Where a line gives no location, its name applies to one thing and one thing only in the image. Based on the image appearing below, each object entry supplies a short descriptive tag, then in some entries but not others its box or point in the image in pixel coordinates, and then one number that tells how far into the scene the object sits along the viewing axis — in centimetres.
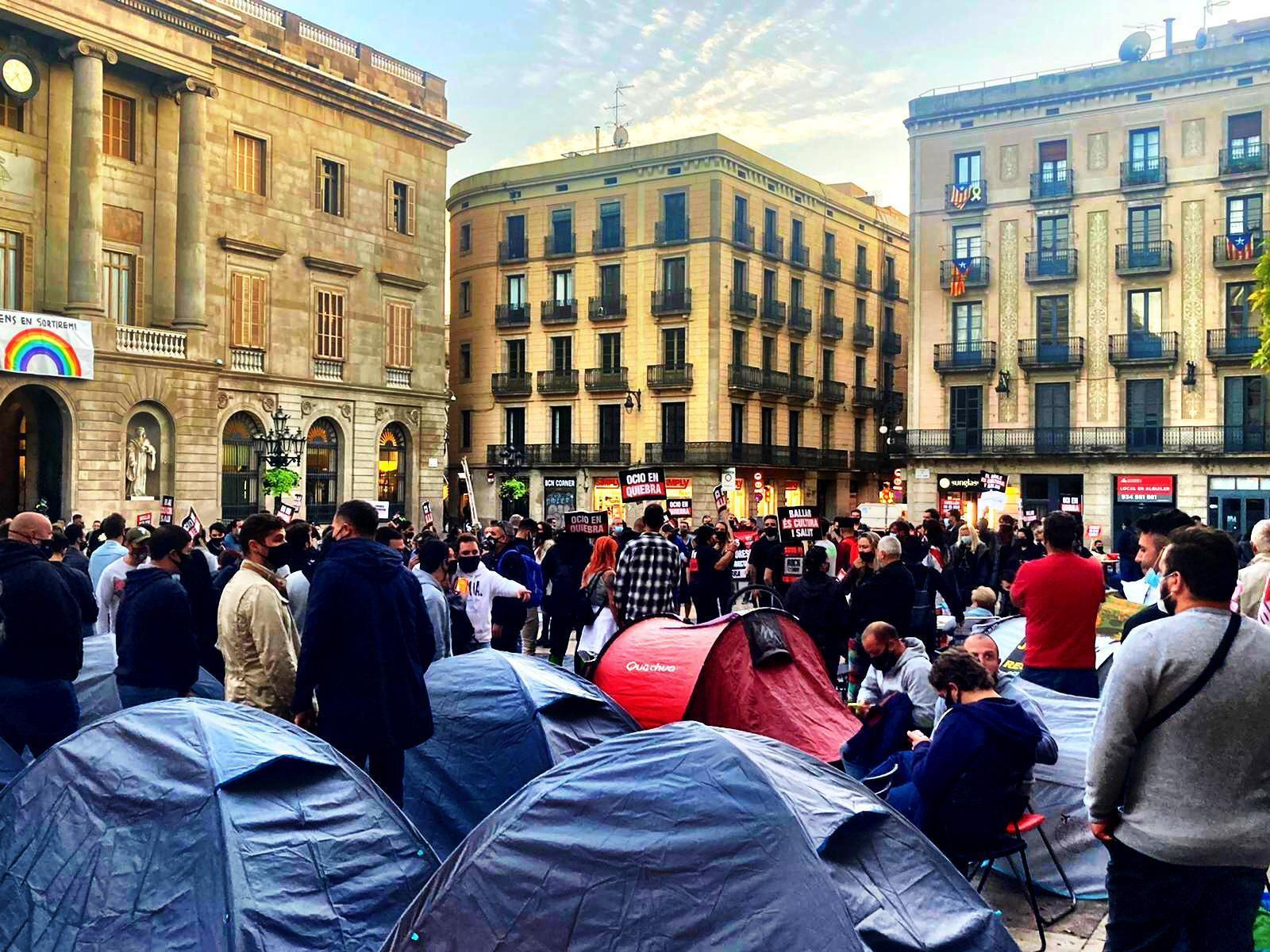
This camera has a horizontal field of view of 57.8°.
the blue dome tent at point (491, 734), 701
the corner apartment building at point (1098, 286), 3794
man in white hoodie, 1098
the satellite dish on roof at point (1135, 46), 4306
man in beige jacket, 625
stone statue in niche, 3066
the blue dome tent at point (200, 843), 481
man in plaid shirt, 1079
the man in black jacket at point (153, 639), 675
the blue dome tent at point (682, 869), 400
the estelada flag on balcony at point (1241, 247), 3731
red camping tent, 916
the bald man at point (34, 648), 666
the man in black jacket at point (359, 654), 592
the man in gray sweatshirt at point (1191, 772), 386
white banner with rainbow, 2694
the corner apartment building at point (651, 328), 4562
